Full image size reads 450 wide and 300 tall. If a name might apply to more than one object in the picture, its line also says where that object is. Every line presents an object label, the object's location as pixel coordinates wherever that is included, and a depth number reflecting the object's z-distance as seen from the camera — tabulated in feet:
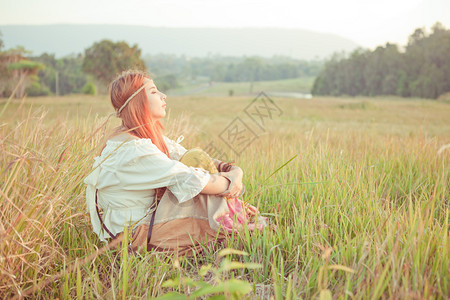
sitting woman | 5.81
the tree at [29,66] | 89.35
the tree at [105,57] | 129.39
